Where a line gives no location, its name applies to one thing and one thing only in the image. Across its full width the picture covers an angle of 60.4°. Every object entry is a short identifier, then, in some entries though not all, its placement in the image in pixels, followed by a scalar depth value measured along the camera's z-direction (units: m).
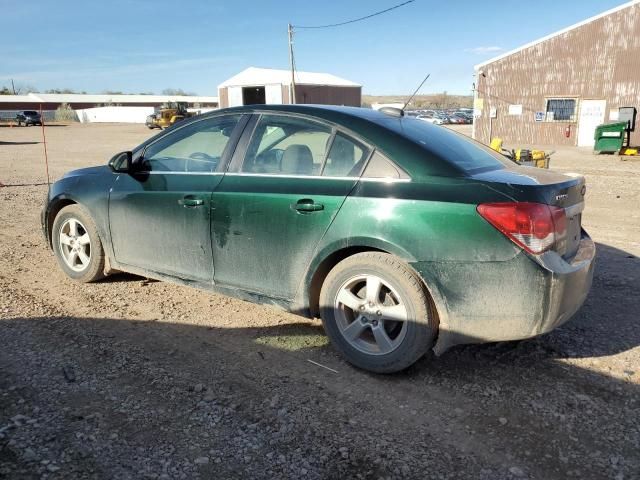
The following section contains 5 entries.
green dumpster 20.59
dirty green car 3.06
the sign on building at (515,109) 29.10
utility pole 37.50
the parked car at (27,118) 55.28
